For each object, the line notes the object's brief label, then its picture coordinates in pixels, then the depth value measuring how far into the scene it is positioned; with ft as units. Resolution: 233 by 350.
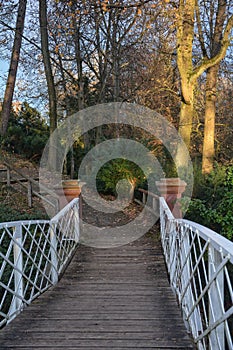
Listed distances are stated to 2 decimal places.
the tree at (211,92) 32.19
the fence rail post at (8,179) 36.36
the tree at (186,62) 25.80
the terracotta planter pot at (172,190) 23.84
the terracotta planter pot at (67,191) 25.53
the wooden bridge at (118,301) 8.70
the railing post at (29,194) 33.24
